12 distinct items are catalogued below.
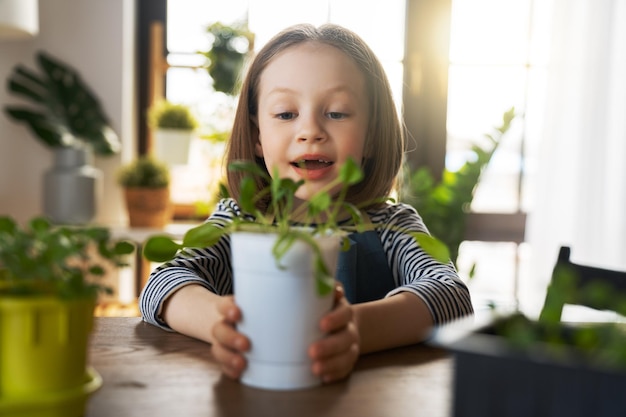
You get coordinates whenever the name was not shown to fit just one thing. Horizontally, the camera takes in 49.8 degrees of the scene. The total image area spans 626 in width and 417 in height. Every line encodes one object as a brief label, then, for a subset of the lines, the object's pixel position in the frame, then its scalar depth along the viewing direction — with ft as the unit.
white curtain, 9.09
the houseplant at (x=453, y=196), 9.15
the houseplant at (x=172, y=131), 8.82
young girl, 2.86
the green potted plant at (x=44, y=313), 1.66
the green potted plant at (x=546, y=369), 1.39
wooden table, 1.89
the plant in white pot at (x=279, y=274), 1.92
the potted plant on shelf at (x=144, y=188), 8.54
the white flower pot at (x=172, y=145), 8.81
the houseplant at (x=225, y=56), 8.88
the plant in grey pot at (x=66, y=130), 8.30
